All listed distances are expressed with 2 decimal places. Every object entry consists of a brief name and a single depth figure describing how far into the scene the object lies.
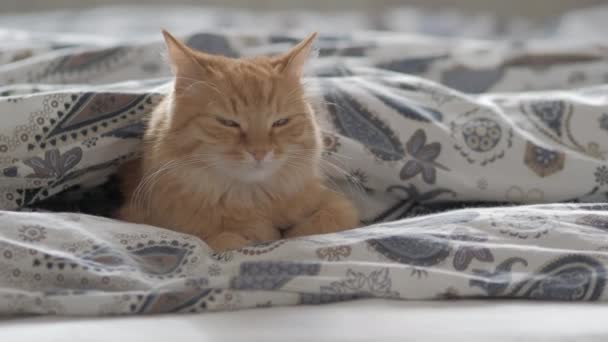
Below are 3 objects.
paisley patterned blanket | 1.19
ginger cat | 1.27
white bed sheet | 1.15
